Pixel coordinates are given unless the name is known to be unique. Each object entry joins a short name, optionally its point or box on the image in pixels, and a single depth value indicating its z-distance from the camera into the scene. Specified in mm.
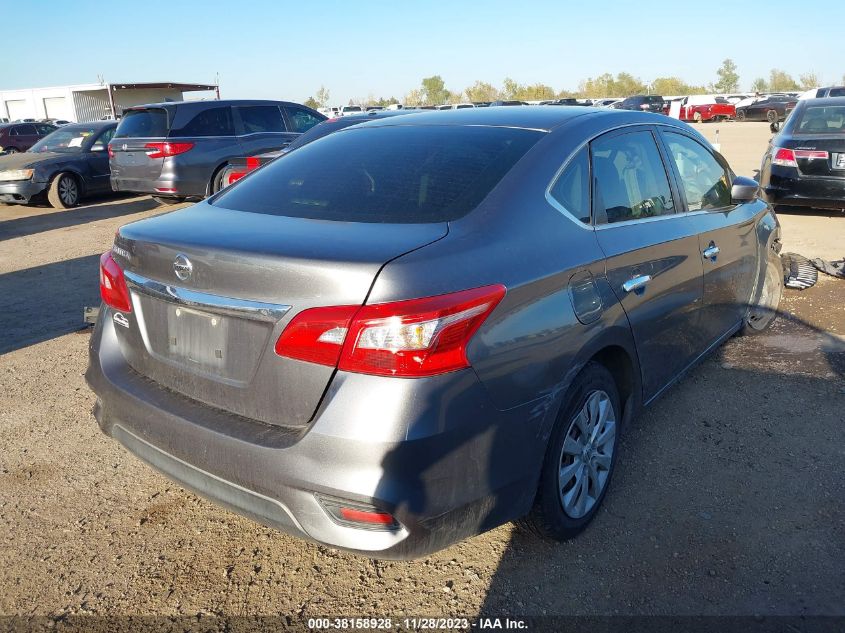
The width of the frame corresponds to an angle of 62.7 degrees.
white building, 39438
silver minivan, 10930
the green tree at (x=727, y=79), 97500
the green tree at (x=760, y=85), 96125
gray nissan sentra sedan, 2059
